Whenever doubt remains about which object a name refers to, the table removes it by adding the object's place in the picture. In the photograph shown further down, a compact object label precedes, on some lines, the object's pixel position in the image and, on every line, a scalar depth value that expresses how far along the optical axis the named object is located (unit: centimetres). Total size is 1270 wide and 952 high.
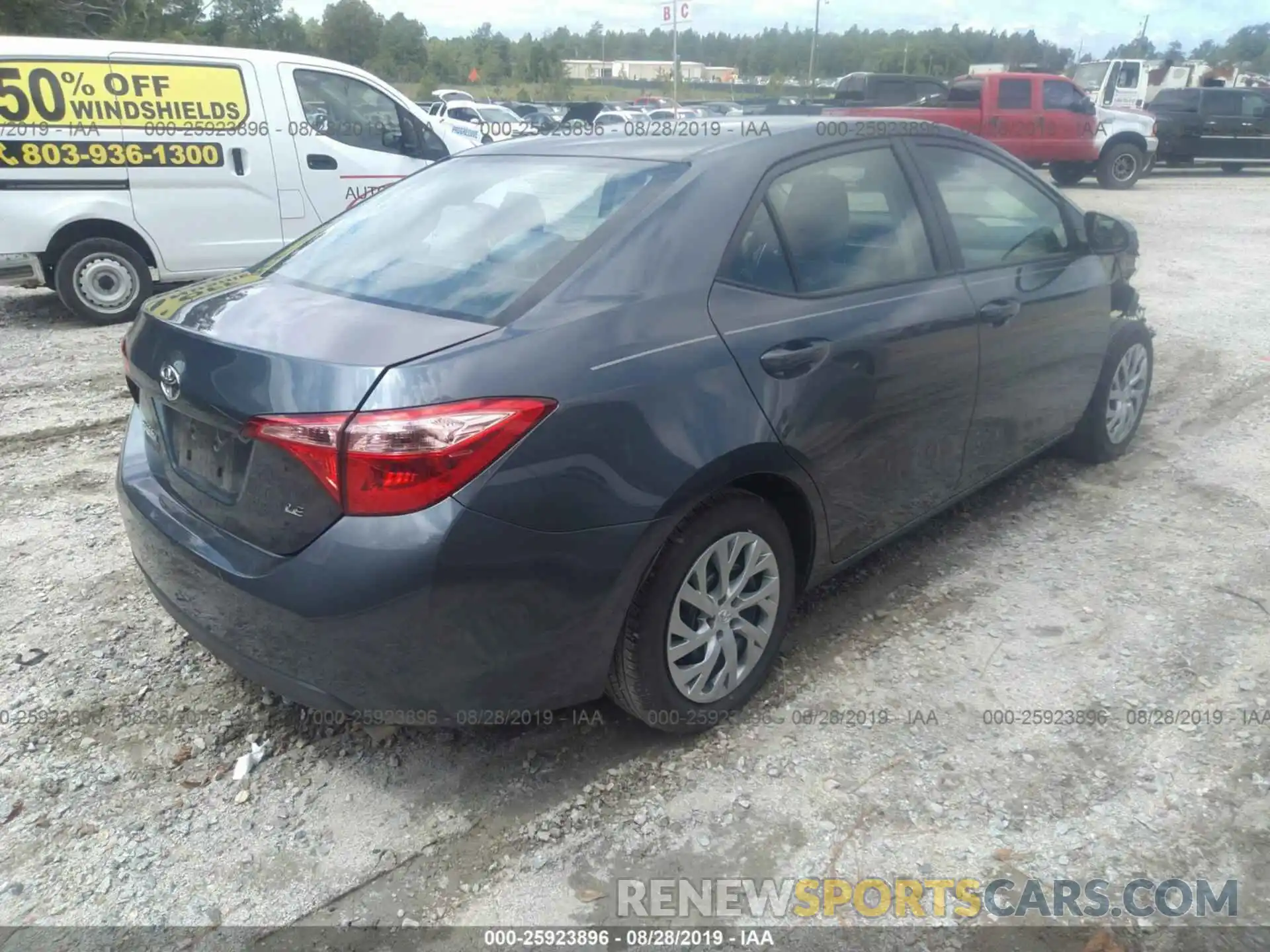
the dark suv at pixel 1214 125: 2045
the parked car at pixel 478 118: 1819
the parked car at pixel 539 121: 2221
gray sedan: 212
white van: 675
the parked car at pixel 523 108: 3138
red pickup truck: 1695
